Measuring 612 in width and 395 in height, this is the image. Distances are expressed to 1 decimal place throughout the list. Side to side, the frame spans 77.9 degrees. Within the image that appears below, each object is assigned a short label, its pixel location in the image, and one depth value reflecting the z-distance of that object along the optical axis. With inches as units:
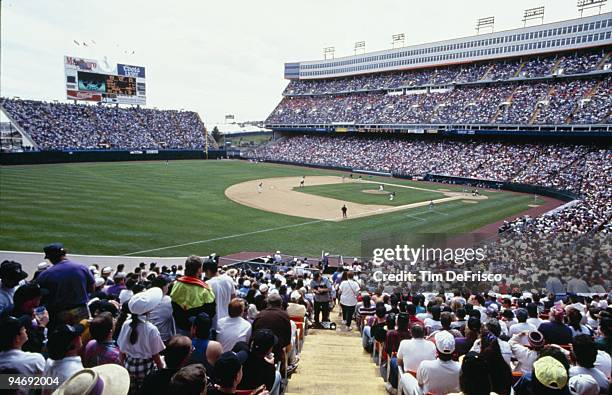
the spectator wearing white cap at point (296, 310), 330.6
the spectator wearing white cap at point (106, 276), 411.5
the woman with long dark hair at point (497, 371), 180.7
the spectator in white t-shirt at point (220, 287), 252.4
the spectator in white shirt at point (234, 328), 207.2
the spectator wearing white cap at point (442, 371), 189.0
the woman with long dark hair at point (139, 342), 182.7
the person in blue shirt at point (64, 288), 244.8
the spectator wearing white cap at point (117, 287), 348.6
